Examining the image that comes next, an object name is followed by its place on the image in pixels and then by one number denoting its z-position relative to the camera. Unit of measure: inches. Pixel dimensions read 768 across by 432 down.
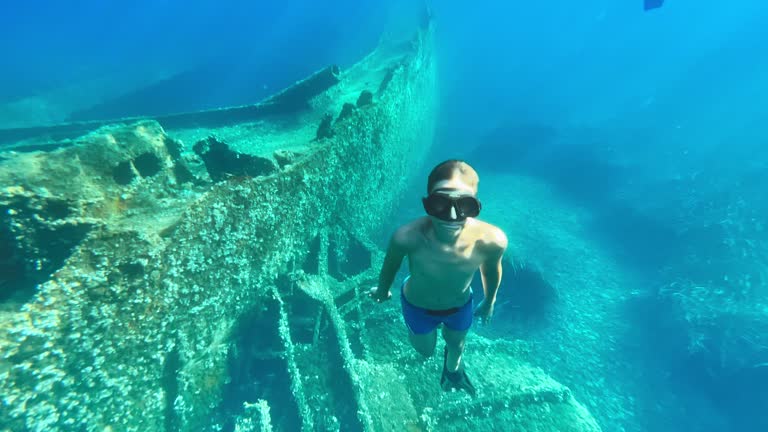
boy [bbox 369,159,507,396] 83.3
